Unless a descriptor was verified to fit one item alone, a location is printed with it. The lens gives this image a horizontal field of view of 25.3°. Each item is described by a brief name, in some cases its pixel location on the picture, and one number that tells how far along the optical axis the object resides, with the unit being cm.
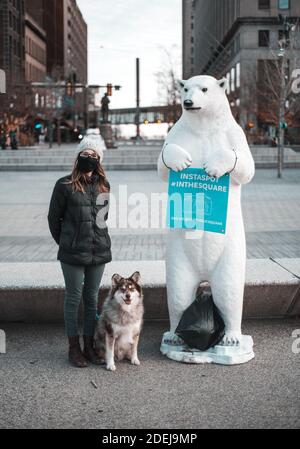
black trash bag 537
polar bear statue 545
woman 528
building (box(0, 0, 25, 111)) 7481
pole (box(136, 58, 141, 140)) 6656
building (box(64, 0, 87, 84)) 12019
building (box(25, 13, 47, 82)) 8719
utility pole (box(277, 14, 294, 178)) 2502
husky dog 513
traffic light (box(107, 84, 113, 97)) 5191
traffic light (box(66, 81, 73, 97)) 5290
